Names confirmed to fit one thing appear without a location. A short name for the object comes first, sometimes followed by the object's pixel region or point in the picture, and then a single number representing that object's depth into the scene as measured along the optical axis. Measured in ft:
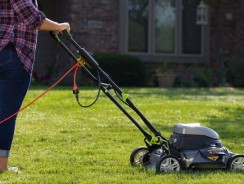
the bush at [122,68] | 61.28
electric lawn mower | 18.24
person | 17.47
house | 64.76
